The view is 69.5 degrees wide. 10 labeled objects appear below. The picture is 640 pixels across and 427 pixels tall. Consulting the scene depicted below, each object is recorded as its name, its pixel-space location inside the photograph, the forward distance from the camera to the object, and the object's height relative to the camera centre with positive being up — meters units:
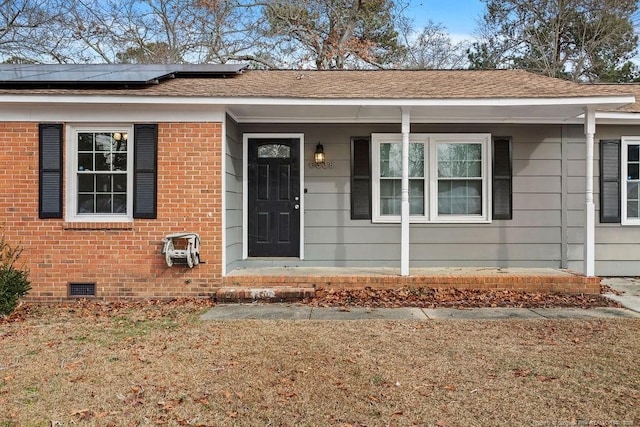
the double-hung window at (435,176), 7.54 +0.61
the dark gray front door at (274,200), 7.54 +0.21
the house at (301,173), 6.32 +0.62
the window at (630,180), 7.61 +0.57
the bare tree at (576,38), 18.41 +7.19
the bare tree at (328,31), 17.23 +6.95
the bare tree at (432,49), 19.00 +7.04
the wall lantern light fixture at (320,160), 7.42 +0.85
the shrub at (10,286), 5.30 -0.88
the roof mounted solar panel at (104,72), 6.45 +2.16
